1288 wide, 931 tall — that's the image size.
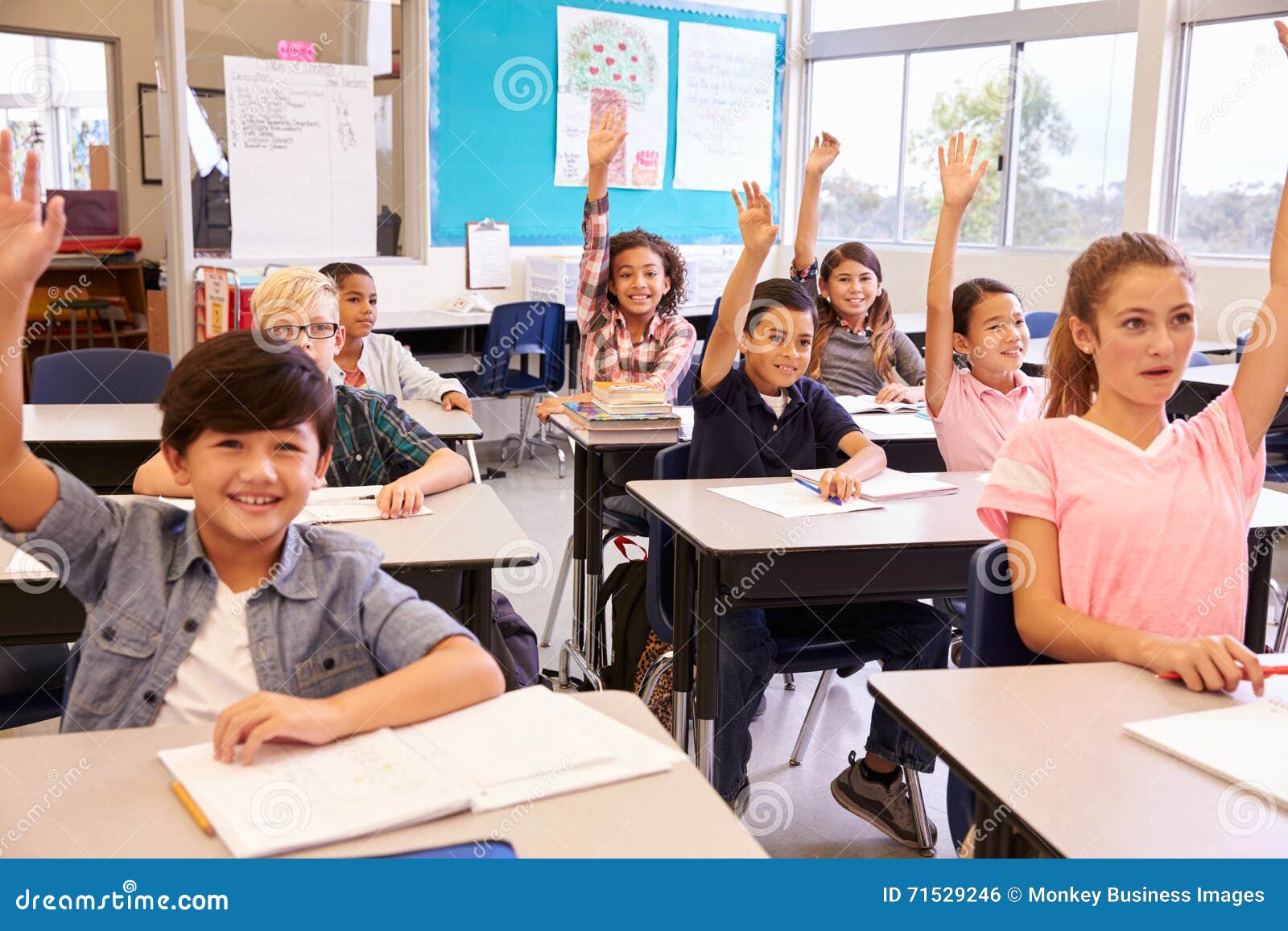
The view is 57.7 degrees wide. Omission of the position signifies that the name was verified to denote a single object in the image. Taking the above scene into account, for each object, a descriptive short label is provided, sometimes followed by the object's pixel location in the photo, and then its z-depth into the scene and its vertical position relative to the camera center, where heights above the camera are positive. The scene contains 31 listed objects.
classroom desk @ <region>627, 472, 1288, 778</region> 2.10 -0.54
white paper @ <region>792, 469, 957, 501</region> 2.47 -0.47
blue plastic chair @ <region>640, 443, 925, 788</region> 2.33 -0.76
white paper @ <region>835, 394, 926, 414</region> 3.60 -0.43
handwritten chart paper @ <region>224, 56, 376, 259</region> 5.65 +0.46
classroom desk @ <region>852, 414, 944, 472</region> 3.21 -0.50
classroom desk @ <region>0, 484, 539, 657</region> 1.94 -0.51
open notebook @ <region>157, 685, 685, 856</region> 0.97 -0.46
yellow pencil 0.98 -0.47
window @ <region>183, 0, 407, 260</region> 5.51 +0.97
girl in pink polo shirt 2.86 -0.28
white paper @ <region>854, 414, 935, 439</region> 3.26 -0.46
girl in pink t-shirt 1.58 -0.29
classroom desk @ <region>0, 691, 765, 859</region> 0.96 -0.48
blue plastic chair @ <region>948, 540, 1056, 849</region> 1.59 -0.48
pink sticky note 5.70 +0.97
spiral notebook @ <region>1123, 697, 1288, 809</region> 1.12 -0.47
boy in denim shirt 1.27 -0.37
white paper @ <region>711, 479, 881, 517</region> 2.29 -0.48
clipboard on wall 6.44 +0.01
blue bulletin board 6.28 +0.74
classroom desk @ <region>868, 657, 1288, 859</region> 1.01 -0.48
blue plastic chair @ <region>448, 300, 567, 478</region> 5.84 -0.46
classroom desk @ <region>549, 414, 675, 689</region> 3.16 -0.66
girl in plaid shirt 3.78 -0.16
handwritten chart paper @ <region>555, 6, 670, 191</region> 6.68 +0.99
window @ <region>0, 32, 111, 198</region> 8.46 +1.09
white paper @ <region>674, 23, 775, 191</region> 7.20 +0.95
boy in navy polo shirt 2.40 -0.41
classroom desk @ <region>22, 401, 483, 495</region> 2.90 -0.47
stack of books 3.16 -0.42
